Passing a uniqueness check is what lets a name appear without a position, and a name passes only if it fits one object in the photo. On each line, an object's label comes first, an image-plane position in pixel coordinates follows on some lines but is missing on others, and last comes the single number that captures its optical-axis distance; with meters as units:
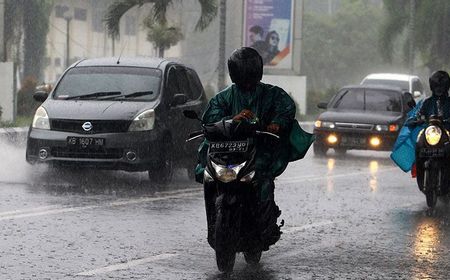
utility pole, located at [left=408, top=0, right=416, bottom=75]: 57.16
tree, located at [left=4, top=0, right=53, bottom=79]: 73.44
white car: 38.31
